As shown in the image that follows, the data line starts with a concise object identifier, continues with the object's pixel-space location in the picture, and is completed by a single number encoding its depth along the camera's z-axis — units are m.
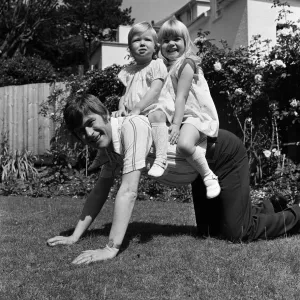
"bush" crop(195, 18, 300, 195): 7.41
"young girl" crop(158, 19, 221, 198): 3.43
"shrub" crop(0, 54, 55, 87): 17.06
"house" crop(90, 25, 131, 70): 27.61
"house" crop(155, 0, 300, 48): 13.65
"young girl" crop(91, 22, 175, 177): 3.82
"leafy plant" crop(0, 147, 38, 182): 8.66
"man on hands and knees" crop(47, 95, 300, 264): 3.13
